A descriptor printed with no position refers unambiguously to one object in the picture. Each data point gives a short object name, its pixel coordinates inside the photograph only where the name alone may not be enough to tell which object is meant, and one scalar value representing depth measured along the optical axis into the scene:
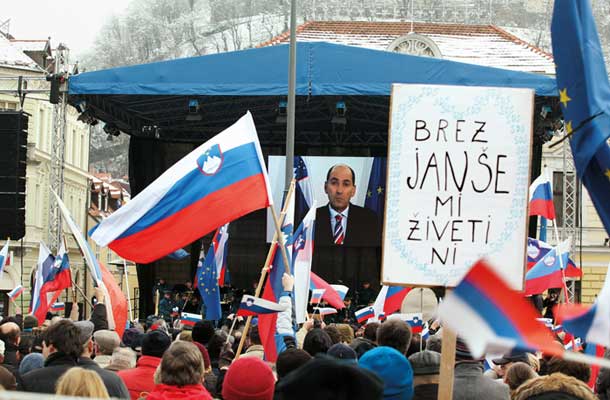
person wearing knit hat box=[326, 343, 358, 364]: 6.76
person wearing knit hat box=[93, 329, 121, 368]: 8.13
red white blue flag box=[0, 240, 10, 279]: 18.25
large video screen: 28.59
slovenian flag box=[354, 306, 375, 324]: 16.20
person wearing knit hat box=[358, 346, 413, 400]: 5.71
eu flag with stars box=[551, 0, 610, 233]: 4.88
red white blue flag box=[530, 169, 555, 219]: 19.42
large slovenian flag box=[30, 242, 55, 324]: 16.50
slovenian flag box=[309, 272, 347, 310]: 16.75
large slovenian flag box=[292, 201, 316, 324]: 12.42
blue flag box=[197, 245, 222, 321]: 16.70
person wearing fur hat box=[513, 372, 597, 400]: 4.77
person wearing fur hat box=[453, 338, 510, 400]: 6.24
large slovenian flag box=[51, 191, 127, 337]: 12.03
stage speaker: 18.64
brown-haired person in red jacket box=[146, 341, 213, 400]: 5.64
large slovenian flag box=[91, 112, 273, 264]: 9.16
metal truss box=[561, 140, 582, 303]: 22.61
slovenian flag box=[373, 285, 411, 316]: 15.32
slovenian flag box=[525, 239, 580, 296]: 15.53
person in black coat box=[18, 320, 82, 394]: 6.10
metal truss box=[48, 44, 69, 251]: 22.00
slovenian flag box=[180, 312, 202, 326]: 14.52
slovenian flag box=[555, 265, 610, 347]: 3.56
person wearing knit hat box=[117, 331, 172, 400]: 6.86
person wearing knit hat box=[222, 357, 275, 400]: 5.14
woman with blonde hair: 4.58
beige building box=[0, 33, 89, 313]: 42.16
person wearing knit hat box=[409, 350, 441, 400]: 6.38
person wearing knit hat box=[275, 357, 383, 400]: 3.66
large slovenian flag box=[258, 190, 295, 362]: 9.68
